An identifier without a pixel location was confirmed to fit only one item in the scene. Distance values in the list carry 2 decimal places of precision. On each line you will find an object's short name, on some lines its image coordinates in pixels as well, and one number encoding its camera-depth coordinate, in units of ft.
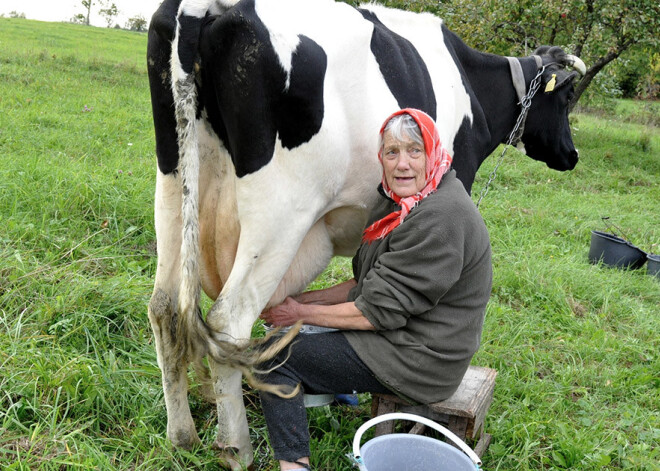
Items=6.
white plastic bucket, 6.61
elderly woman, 6.96
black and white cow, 6.74
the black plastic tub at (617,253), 16.70
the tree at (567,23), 29.58
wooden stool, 7.86
